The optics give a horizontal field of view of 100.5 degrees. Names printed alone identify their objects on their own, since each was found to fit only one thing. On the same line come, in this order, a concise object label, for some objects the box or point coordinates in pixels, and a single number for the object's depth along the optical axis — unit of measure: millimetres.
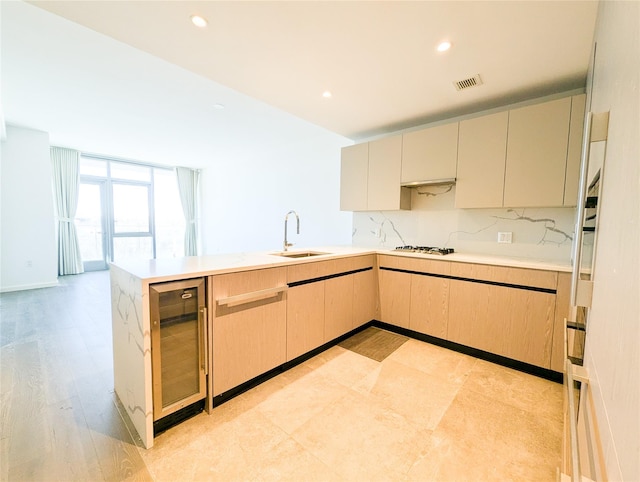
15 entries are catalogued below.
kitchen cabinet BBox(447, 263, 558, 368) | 2168
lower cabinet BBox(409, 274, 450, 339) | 2664
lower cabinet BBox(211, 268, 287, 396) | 1766
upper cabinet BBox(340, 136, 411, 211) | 3225
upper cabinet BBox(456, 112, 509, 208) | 2531
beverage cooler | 1515
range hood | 2822
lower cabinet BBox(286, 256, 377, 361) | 2264
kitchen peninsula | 1632
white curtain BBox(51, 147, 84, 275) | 5715
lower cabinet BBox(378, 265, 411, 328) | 2926
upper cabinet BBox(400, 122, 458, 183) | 2801
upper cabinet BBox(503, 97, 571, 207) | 2244
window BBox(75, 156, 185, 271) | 6301
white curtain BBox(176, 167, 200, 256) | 7680
